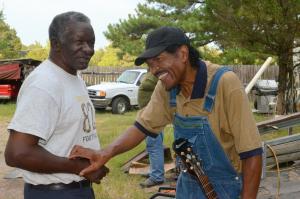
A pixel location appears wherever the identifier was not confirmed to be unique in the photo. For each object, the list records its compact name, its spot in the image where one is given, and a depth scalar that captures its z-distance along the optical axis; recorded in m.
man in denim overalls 2.41
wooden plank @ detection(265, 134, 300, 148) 6.77
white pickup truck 17.12
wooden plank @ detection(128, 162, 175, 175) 7.67
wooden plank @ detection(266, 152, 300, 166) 6.90
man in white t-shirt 2.42
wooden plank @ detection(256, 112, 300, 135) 7.13
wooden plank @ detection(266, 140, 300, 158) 6.80
